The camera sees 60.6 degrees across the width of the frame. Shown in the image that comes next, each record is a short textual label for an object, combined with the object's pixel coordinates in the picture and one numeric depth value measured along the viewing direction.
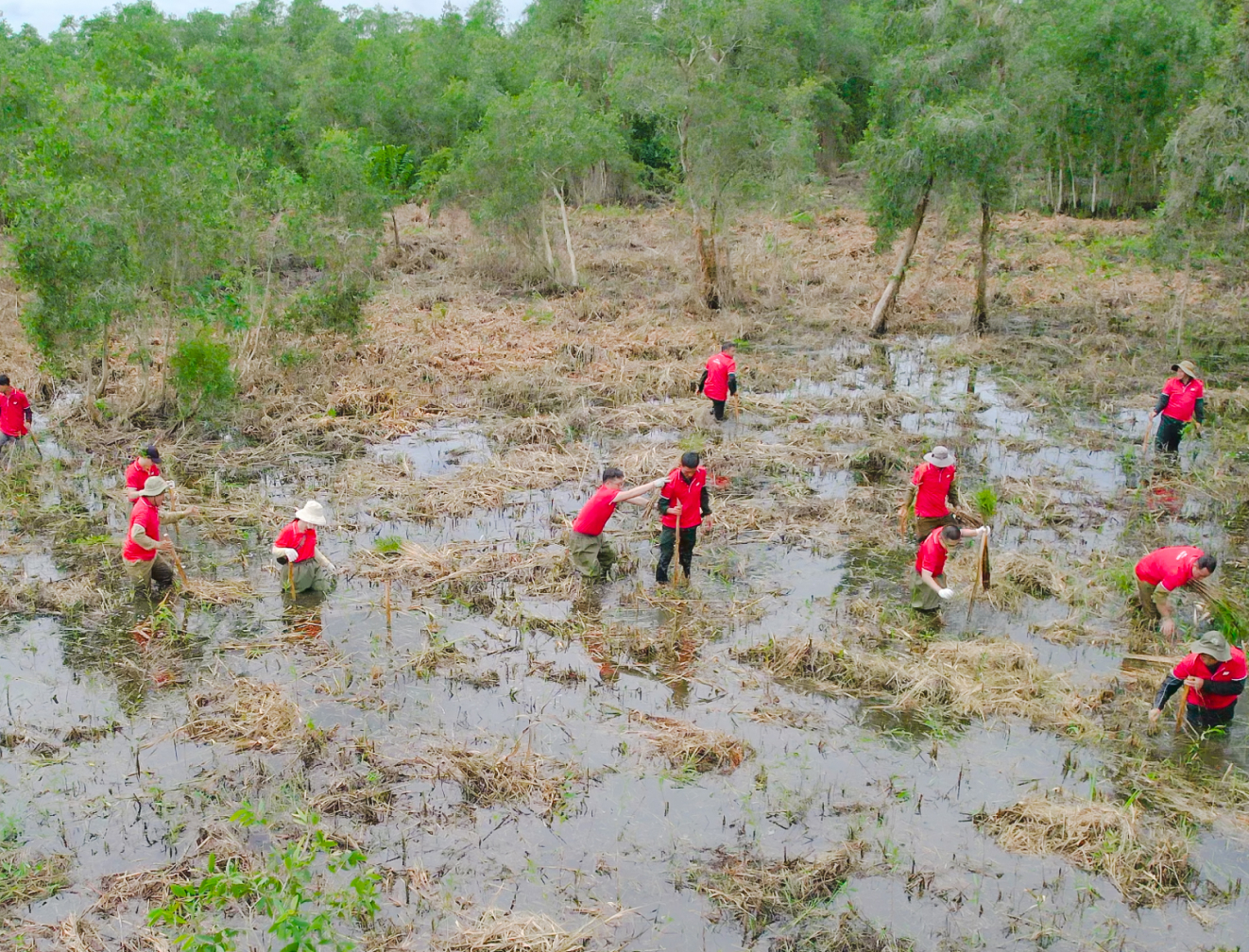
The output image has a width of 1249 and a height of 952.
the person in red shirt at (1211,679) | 7.95
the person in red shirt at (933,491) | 10.84
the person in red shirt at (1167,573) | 8.91
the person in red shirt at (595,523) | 10.89
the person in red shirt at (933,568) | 9.56
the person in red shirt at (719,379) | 16.31
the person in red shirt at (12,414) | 14.12
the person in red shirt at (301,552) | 10.30
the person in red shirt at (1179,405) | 14.20
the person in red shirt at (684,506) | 10.74
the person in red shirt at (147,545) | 10.38
